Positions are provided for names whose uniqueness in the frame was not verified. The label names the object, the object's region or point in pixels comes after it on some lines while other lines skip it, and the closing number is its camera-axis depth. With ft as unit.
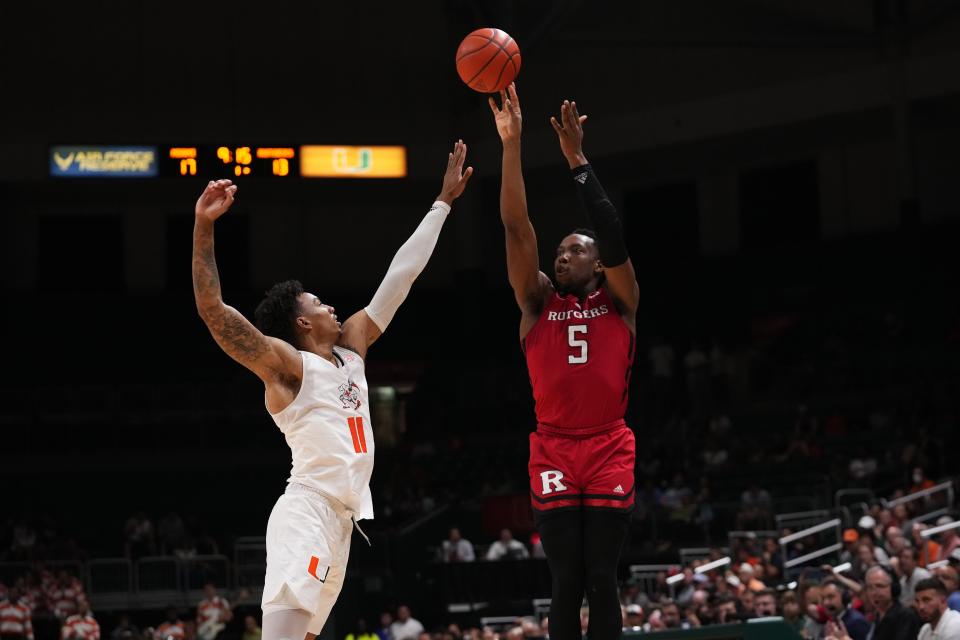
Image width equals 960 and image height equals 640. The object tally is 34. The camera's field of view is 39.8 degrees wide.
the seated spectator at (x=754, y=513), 63.93
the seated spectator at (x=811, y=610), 37.65
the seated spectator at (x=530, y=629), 47.60
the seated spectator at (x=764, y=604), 39.47
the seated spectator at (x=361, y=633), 58.76
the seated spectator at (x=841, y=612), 36.47
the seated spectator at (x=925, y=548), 45.27
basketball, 24.36
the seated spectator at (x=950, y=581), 35.70
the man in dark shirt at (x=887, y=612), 31.53
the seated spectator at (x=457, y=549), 67.36
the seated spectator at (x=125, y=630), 54.32
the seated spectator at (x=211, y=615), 62.28
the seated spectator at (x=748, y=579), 46.22
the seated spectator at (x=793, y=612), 39.50
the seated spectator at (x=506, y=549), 64.90
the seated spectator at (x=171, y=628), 56.93
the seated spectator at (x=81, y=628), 58.39
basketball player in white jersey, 18.61
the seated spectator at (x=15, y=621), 61.36
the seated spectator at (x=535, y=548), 64.58
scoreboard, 72.43
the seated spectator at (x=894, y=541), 42.75
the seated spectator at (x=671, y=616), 42.93
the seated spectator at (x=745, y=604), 40.60
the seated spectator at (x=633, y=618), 44.39
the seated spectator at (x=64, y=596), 65.16
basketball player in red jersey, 19.90
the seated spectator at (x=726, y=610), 40.33
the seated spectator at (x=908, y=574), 37.76
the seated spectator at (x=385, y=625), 61.00
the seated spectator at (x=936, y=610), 29.94
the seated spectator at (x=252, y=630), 59.16
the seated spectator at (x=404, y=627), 59.31
